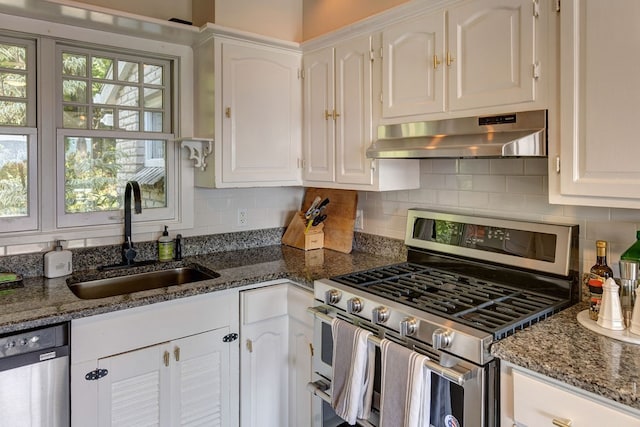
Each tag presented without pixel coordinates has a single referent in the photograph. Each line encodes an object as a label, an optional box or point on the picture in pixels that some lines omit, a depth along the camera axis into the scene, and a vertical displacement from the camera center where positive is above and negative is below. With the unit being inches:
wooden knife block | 108.3 -7.1
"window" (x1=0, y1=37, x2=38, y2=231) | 82.0 +13.4
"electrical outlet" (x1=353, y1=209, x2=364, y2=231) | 107.1 -3.6
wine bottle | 58.6 -9.7
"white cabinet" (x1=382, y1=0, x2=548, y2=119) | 62.6 +23.2
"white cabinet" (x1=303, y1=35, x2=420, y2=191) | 87.7 +17.5
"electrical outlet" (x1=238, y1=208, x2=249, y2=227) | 110.1 -2.5
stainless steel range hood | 61.2 +10.7
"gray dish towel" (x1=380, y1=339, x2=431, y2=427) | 56.9 -23.9
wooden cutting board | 105.5 -2.9
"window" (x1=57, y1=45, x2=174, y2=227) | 88.5 +16.1
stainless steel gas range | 54.5 -14.4
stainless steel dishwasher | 60.7 -24.0
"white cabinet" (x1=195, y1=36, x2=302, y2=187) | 93.0 +20.9
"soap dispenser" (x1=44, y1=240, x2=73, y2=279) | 81.7 -10.2
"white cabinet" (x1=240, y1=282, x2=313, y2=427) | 83.7 -28.8
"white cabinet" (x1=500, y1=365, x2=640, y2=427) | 43.5 -20.9
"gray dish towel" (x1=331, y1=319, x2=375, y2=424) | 66.0 -24.8
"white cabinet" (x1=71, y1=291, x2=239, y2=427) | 67.4 -26.1
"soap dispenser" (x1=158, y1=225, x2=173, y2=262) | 96.6 -8.9
